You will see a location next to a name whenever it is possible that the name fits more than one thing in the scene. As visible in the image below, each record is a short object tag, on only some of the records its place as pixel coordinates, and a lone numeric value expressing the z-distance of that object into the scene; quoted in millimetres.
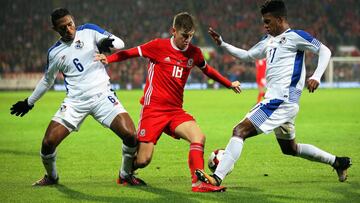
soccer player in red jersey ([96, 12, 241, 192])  15781
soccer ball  15898
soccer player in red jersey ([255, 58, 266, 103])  49375
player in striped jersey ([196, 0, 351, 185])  14891
